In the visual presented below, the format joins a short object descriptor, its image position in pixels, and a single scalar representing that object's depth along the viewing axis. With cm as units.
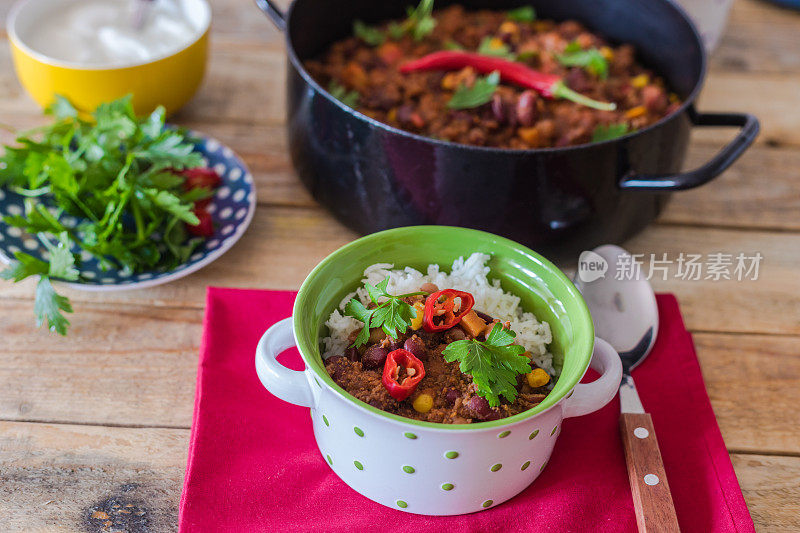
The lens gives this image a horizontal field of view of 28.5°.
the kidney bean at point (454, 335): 79
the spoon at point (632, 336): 77
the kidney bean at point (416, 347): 78
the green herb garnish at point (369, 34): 98
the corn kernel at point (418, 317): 79
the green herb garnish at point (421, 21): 98
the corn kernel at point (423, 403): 76
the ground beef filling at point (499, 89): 90
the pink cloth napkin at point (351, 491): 77
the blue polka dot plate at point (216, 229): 87
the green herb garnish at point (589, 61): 95
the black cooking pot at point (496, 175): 84
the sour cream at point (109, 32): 97
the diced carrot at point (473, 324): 78
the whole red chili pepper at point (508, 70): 92
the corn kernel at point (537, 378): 78
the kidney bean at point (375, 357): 78
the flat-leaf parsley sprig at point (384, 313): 78
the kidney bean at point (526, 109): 90
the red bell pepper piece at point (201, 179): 91
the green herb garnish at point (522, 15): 101
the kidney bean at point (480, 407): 76
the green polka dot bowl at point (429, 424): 74
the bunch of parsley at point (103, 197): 85
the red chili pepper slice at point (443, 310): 79
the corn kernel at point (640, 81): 96
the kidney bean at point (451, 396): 76
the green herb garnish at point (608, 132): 89
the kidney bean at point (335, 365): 77
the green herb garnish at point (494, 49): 96
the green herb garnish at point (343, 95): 92
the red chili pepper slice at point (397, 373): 76
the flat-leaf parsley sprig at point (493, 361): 76
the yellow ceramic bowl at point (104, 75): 93
